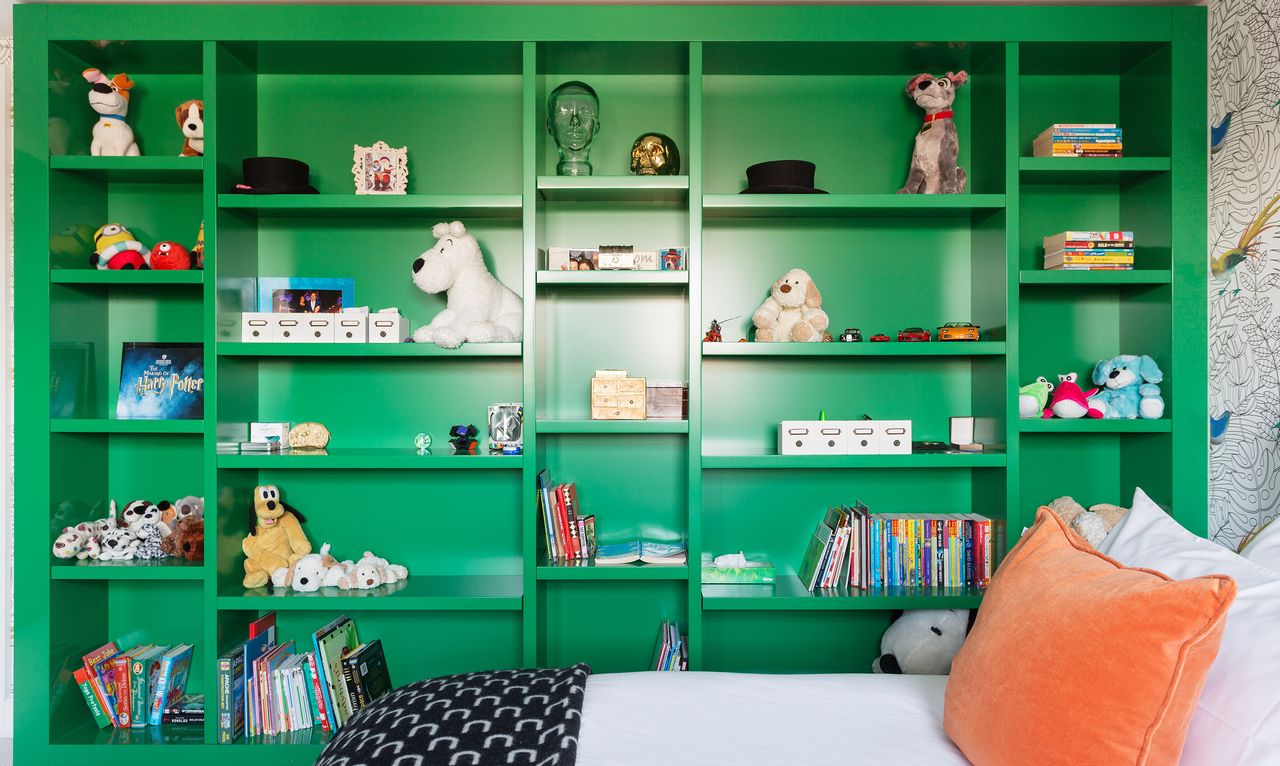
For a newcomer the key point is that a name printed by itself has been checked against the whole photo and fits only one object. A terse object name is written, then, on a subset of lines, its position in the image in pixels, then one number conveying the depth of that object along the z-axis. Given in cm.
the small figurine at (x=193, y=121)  245
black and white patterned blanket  119
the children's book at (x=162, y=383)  252
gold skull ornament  246
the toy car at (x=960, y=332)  238
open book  244
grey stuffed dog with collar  249
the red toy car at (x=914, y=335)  243
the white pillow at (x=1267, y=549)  120
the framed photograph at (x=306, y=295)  259
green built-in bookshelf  249
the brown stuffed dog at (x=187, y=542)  248
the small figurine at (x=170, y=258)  244
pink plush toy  242
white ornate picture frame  247
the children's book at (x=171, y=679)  245
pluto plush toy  249
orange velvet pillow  97
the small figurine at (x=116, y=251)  245
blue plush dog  240
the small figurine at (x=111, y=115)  245
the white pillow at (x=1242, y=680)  95
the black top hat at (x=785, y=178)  239
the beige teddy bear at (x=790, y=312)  251
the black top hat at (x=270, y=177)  237
